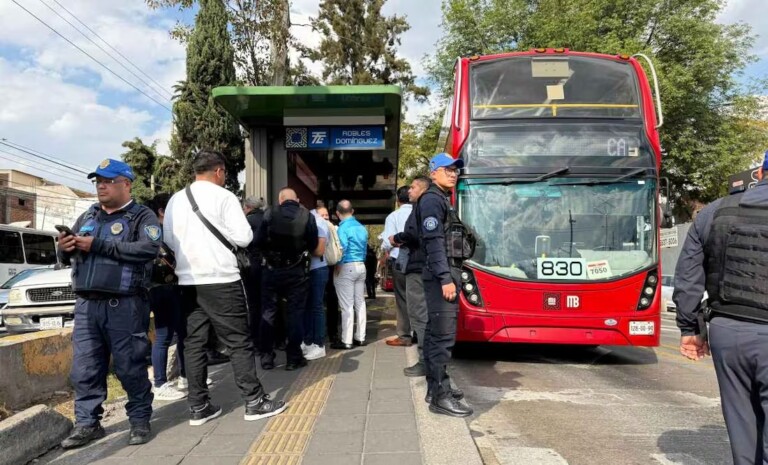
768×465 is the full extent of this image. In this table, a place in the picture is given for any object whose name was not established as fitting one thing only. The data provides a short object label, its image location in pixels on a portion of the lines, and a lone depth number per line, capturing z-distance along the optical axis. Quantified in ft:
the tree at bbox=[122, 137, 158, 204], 97.35
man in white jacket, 12.91
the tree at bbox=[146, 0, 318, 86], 43.78
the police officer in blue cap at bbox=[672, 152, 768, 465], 8.25
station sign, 29.54
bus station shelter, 25.39
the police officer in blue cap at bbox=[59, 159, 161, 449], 11.60
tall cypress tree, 52.91
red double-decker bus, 20.02
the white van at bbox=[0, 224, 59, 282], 56.65
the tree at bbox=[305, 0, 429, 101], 95.40
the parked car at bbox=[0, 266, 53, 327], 42.39
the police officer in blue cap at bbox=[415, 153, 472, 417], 13.04
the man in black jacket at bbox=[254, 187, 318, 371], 18.38
